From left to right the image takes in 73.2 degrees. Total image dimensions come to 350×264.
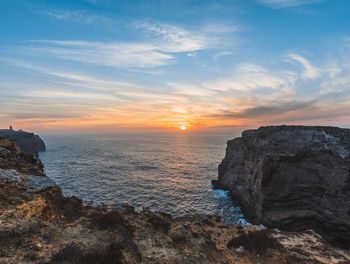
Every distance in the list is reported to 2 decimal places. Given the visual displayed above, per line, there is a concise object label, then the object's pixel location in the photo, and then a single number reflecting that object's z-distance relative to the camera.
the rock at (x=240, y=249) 20.08
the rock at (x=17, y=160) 26.92
